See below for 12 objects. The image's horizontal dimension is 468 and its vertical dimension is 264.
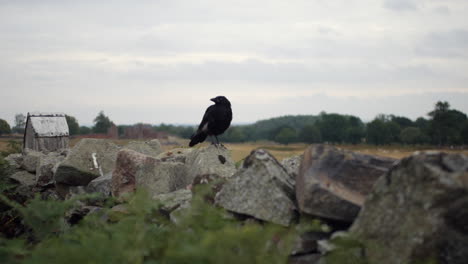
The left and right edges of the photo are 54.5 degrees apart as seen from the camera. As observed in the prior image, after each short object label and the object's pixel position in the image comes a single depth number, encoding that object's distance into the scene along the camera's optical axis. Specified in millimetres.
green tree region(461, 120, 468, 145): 43156
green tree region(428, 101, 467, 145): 44900
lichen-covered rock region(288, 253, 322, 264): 4912
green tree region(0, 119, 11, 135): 19359
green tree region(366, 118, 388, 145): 49812
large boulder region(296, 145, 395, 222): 5023
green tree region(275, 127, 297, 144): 72988
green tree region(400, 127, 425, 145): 47125
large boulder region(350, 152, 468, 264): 4188
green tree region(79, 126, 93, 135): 33172
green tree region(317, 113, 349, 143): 57766
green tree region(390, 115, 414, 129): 55500
